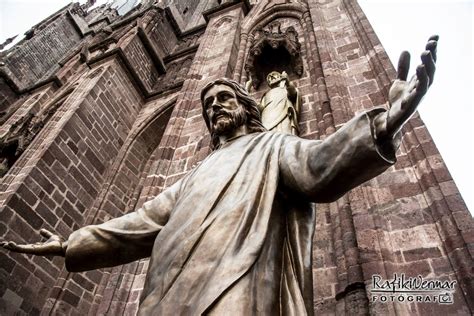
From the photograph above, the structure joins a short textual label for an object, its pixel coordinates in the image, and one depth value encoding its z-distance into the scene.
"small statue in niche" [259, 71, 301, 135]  4.94
